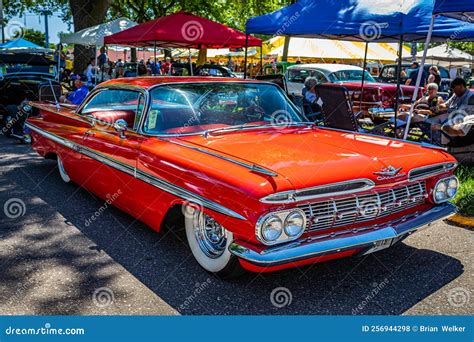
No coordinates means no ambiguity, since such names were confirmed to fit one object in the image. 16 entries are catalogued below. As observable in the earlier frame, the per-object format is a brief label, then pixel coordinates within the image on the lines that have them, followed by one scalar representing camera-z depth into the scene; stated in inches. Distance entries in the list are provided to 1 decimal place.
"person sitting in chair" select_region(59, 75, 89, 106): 361.1
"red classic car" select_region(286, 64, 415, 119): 476.1
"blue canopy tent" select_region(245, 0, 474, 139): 284.5
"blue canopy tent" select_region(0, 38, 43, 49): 964.1
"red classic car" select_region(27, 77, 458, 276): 121.6
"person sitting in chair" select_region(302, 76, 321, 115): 364.8
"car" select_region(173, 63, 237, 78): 679.8
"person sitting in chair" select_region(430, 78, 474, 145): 267.3
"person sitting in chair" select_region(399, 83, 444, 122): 311.7
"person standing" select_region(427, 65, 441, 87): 511.2
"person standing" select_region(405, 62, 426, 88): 566.6
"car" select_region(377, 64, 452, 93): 720.0
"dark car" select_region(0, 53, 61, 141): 391.9
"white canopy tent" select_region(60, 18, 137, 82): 572.4
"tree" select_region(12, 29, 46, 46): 2765.7
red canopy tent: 466.3
